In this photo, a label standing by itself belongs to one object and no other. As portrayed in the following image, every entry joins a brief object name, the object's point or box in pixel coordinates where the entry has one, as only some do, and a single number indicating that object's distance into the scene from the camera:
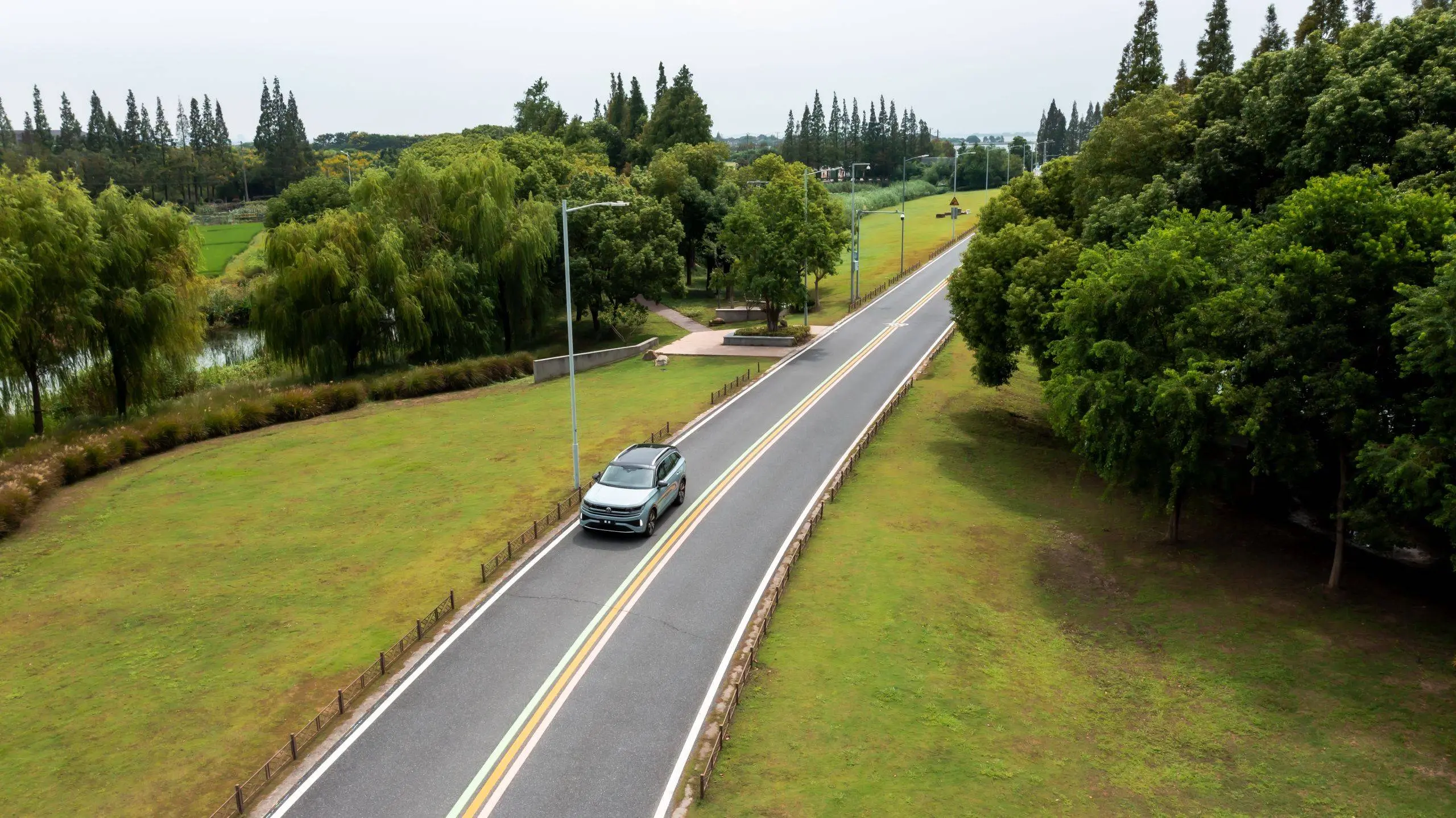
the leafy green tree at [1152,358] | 24.42
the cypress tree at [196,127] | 170.38
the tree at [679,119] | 104.88
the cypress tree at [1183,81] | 87.81
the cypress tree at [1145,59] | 65.44
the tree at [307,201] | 88.12
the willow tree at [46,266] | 34.66
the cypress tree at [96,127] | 157.62
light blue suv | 24.72
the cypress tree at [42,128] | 154.50
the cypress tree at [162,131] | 173.12
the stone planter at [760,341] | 53.44
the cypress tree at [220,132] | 170.75
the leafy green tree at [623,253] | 55.59
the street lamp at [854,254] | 65.06
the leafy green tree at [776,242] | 52.62
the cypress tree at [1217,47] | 67.69
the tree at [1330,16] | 54.62
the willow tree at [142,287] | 38.28
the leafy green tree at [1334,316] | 21.19
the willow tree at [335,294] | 45.00
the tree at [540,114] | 119.00
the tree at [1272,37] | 77.81
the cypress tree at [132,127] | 161.38
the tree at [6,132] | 145.62
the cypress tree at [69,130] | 162.00
